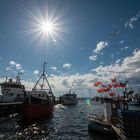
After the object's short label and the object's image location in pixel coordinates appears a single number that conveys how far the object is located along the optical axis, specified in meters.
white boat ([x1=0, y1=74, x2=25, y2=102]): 40.94
